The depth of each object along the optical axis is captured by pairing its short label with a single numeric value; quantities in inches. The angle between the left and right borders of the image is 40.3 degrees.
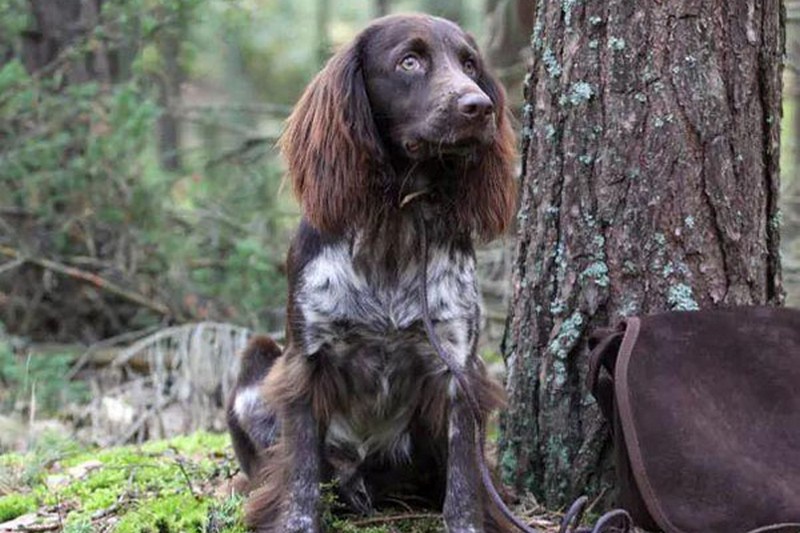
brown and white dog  144.1
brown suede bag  133.2
